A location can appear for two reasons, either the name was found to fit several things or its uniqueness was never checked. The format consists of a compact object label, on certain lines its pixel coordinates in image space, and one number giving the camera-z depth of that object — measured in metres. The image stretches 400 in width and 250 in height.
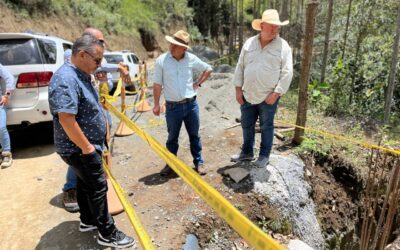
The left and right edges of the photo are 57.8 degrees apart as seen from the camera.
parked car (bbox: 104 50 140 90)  12.68
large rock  4.51
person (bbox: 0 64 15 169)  4.99
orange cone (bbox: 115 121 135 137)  6.91
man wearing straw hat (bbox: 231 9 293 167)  4.30
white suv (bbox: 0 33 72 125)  5.29
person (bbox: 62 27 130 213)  4.02
